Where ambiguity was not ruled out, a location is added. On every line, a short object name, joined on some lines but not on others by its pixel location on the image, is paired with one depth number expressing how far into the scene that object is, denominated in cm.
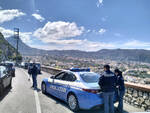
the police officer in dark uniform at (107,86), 460
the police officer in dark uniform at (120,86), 524
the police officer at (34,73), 979
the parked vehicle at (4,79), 738
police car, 484
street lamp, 5222
